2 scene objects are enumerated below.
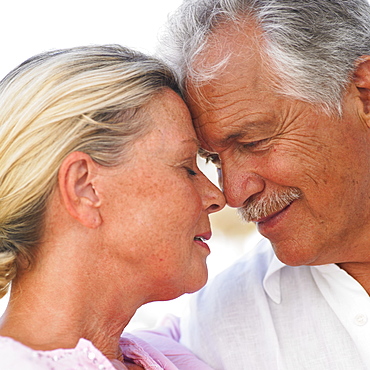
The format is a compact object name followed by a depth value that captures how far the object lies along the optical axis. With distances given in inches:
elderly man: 54.1
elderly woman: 49.8
